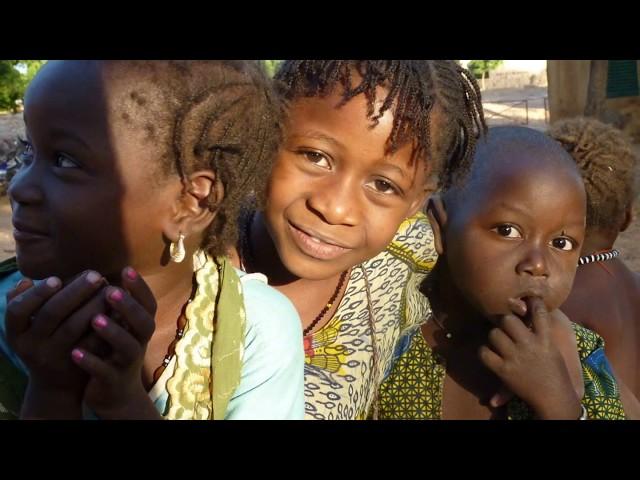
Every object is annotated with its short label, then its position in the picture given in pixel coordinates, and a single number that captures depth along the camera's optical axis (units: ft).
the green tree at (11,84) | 28.15
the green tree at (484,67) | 61.26
